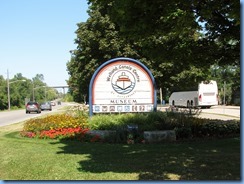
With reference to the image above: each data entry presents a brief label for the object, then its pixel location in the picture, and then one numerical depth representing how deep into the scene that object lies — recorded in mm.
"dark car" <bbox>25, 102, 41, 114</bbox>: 49188
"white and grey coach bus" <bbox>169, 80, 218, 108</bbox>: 46938
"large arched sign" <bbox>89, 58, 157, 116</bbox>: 16109
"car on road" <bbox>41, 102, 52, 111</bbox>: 62250
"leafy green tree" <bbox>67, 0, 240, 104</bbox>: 7641
